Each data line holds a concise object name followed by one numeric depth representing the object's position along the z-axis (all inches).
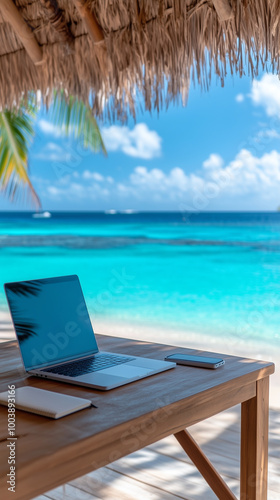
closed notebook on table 33.8
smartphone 45.6
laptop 42.6
